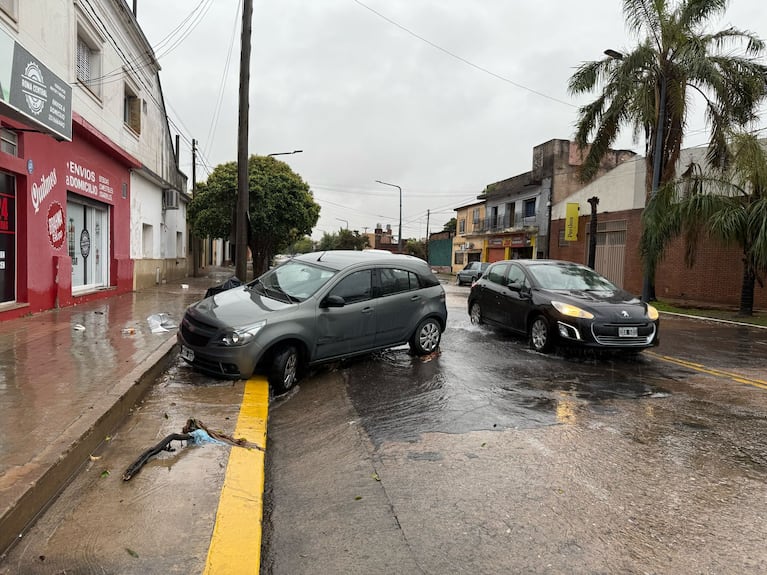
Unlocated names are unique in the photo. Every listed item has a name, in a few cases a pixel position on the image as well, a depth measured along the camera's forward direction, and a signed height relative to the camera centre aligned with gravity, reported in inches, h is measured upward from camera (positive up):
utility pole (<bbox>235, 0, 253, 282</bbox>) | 468.1 +105.5
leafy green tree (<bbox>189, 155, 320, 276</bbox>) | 1010.7 +94.5
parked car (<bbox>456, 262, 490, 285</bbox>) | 1242.6 -38.9
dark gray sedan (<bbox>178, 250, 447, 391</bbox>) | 229.3 -30.8
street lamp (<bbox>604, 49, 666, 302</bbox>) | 650.2 +141.5
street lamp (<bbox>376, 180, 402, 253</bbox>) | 1872.2 +134.2
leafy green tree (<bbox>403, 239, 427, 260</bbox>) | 2542.8 +37.7
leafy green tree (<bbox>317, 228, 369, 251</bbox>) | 2874.0 +74.2
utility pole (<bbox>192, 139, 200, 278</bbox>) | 1152.2 -4.0
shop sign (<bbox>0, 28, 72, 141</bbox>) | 275.3 +90.3
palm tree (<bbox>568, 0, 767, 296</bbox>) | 623.8 +224.5
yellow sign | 1136.8 +84.4
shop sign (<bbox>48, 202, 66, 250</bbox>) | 413.4 +15.7
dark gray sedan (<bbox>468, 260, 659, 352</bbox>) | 298.7 -29.4
